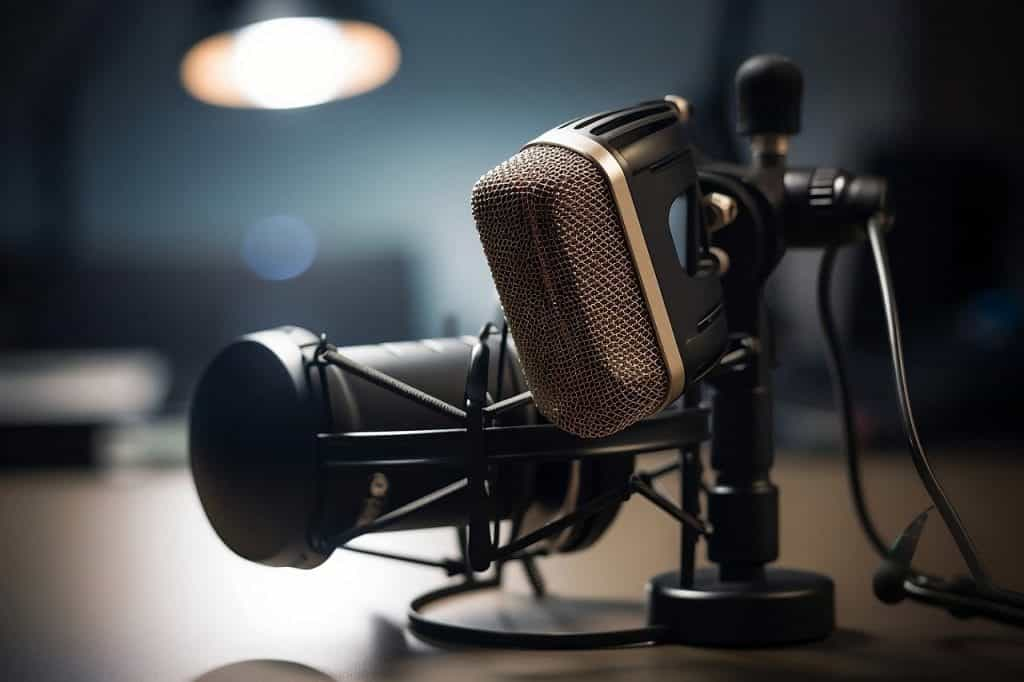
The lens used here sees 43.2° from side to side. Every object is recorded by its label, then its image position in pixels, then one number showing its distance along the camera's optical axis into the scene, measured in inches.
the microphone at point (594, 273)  24.0
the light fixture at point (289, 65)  69.2
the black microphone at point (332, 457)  29.1
